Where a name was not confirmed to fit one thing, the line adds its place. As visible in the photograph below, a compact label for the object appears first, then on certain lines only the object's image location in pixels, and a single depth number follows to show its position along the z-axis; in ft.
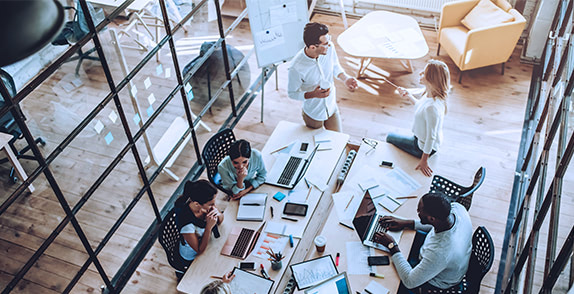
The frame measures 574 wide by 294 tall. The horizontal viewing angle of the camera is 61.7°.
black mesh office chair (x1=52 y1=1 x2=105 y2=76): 10.57
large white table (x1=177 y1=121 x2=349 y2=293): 11.28
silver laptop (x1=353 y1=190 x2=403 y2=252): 11.80
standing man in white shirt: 14.10
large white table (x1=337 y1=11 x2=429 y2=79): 20.04
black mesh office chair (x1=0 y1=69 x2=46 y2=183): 9.70
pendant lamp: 4.59
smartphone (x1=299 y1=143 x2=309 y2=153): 14.34
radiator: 23.71
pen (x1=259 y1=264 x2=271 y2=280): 11.18
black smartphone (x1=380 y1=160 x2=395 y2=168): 13.80
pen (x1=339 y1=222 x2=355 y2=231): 12.16
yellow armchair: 19.43
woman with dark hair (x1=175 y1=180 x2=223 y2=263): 11.39
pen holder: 11.25
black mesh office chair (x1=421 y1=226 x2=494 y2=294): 10.59
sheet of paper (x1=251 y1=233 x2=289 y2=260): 11.71
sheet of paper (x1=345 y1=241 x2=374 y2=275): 11.24
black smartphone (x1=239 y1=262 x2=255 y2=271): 11.35
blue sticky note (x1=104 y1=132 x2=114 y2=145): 12.67
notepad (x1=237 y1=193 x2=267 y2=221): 12.47
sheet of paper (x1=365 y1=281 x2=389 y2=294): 10.80
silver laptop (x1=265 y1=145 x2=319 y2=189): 13.32
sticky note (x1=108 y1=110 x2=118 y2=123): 12.53
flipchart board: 16.57
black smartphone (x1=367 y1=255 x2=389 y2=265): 11.35
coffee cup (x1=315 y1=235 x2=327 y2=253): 11.50
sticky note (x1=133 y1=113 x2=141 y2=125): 13.57
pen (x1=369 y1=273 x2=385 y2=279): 11.09
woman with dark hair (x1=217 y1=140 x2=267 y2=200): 12.87
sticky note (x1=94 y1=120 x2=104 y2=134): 12.24
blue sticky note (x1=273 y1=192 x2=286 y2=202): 12.93
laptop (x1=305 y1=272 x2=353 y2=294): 10.83
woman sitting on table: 12.87
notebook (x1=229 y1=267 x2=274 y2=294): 10.93
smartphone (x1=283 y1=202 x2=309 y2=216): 12.55
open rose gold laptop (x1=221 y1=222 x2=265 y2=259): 11.66
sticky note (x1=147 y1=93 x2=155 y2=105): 14.20
